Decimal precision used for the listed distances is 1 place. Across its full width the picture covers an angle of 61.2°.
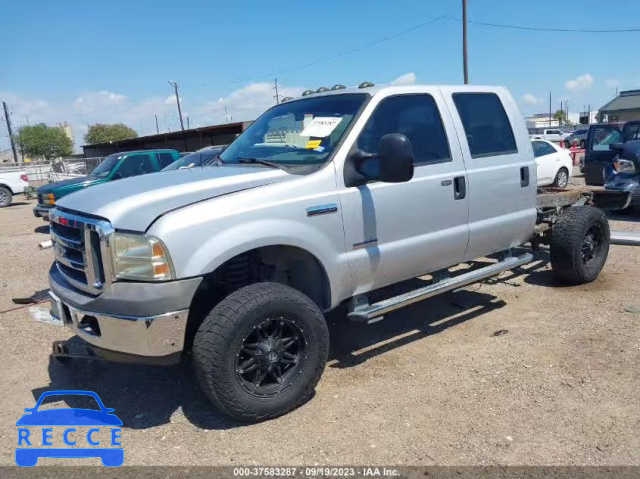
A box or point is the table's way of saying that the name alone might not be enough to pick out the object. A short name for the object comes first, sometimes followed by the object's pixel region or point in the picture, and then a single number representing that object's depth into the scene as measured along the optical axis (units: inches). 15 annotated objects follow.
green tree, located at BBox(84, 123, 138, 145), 3607.3
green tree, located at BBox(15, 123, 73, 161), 3762.3
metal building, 1308.1
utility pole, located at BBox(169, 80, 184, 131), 2427.4
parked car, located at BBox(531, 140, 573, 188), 557.6
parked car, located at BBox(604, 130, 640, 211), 370.0
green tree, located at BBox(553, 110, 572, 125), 4042.8
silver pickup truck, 120.4
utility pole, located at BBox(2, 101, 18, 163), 2677.2
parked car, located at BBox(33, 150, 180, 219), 481.1
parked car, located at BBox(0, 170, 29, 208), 780.0
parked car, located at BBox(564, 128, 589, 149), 1370.8
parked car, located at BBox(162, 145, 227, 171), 433.5
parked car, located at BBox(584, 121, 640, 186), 455.8
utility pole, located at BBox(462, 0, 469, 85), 1024.9
